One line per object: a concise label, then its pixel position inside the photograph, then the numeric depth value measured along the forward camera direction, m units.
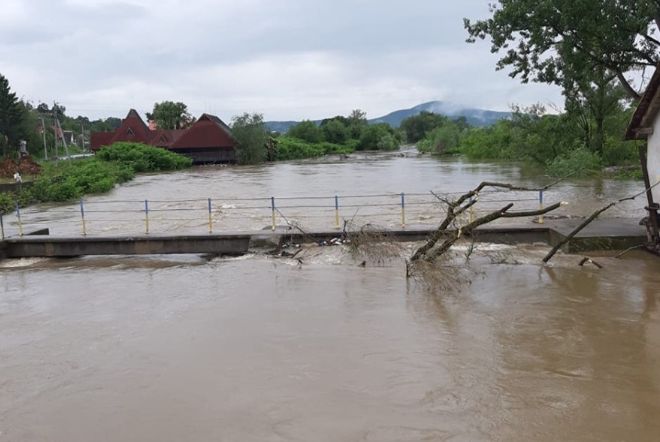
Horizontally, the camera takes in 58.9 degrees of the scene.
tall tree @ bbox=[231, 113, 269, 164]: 78.81
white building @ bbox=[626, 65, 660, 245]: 12.50
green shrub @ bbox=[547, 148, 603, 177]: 36.00
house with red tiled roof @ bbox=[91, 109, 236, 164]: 77.81
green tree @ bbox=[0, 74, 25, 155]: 65.24
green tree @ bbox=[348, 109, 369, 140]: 142.25
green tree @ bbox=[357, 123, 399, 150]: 133.00
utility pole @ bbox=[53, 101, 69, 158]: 65.69
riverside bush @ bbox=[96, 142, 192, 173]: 62.53
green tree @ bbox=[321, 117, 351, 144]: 136.00
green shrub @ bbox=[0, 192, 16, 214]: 29.20
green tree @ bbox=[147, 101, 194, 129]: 116.00
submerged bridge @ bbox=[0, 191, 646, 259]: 14.76
